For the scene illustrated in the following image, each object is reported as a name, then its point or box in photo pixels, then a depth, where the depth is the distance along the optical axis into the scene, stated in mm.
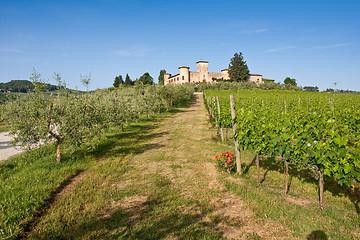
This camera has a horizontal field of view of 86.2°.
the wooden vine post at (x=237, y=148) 6177
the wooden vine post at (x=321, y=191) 4211
